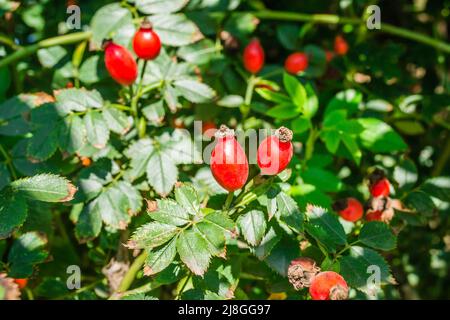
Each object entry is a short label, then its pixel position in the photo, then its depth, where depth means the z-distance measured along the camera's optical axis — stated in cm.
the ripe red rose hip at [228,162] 33
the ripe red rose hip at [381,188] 39
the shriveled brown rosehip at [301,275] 33
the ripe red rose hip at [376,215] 39
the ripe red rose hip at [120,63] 38
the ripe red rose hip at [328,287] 32
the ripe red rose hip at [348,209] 39
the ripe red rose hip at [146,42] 39
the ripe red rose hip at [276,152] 33
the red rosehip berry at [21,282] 38
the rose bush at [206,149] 34
